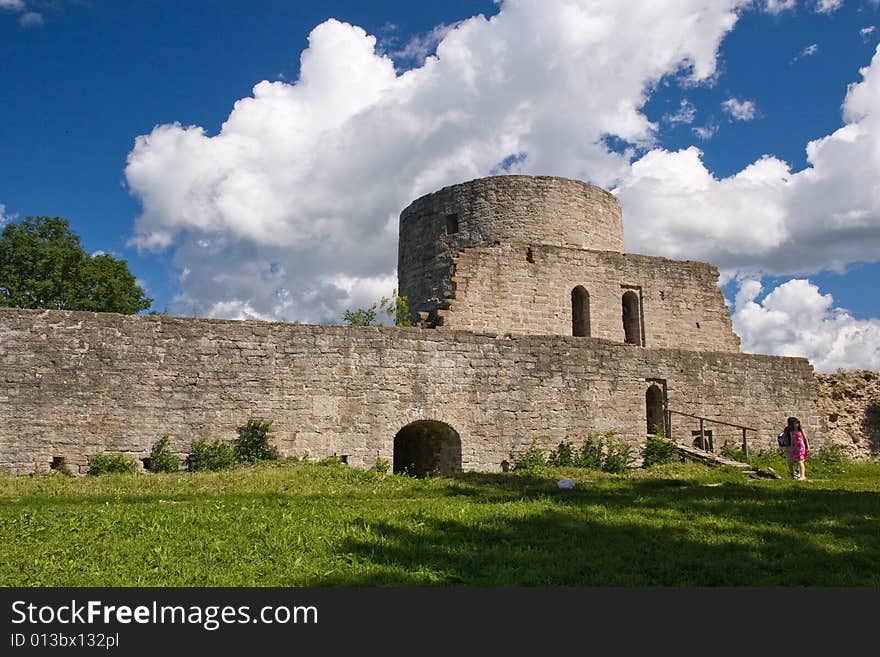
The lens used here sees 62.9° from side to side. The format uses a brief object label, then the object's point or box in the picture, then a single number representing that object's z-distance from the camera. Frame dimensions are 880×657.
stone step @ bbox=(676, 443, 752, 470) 17.42
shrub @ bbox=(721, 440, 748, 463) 18.86
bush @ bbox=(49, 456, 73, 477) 13.70
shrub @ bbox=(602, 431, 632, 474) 17.00
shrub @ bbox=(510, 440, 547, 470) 16.42
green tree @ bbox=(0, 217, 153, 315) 34.06
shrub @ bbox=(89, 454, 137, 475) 13.73
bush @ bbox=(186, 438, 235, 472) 14.33
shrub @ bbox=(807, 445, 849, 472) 19.95
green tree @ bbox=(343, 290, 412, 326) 20.59
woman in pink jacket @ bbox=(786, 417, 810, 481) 16.06
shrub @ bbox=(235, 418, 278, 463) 14.69
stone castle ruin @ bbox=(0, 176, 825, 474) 14.12
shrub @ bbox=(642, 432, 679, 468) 17.81
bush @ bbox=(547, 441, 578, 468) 16.74
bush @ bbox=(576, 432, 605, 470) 16.94
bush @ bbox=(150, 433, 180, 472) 14.14
